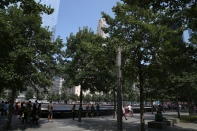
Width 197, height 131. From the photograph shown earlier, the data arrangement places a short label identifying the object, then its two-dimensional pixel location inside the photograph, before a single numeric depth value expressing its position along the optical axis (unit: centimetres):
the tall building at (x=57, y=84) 16938
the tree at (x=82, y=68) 1739
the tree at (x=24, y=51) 1045
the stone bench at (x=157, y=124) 1336
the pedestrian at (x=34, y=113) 1423
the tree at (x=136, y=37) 1087
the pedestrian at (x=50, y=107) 1654
